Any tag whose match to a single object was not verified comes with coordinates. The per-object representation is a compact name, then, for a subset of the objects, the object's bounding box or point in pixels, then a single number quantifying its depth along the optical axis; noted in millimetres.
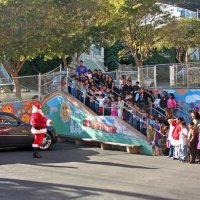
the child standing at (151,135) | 16109
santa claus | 14789
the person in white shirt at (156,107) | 19375
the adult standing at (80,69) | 21422
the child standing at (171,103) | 19584
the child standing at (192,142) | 14312
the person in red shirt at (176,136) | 14984
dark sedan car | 16016
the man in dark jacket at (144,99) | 19438
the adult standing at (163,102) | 19609
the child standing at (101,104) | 18938
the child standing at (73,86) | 20642
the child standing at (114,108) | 18344
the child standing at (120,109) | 17930
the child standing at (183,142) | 14547
